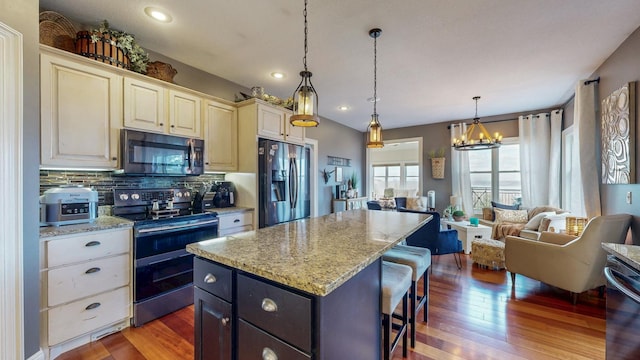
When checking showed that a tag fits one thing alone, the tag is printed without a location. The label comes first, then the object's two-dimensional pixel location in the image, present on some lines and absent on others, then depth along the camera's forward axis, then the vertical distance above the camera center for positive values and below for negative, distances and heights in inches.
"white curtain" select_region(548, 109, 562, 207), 178.1 +10.0
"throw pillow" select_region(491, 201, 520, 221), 187.8 -21.8
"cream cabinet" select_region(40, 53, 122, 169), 73.2 +20.8
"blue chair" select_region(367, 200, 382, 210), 164.4 -17.9
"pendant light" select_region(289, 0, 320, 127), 68.9 +20.6
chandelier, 156.2 +22.9
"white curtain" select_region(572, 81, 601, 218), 118.1 +13.5
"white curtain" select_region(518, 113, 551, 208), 186.1 +15.2
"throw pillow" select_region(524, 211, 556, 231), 151.2 -26.3
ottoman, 132.7 -40.4
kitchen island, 35.1 -18.9
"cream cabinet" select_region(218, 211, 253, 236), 110.7 -19.9
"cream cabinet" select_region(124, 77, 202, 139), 90.7 +27.9
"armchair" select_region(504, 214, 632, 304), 90.7 -31.4
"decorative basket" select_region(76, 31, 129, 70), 80.9 +43.1
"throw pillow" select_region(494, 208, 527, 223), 172.3 -26.0
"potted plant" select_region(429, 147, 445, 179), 228.8 +14.4
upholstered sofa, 137.6 -27.1
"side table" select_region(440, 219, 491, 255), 158.1 -34.9
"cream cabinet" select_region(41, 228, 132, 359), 68.8 -31.9
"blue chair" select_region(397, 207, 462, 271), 122.4 -30.1
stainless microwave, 88.9 +9.9
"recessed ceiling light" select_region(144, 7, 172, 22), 80.2 +54.2
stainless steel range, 85.4 -23.5
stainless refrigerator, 121.9 -1.5
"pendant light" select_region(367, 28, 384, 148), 97.7 +17.9
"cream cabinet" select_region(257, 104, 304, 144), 123.6 +28.4
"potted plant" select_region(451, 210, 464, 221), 177.5 -25.9
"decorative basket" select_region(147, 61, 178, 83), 97.7 +43.0
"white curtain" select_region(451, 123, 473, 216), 218.1 +3.1
